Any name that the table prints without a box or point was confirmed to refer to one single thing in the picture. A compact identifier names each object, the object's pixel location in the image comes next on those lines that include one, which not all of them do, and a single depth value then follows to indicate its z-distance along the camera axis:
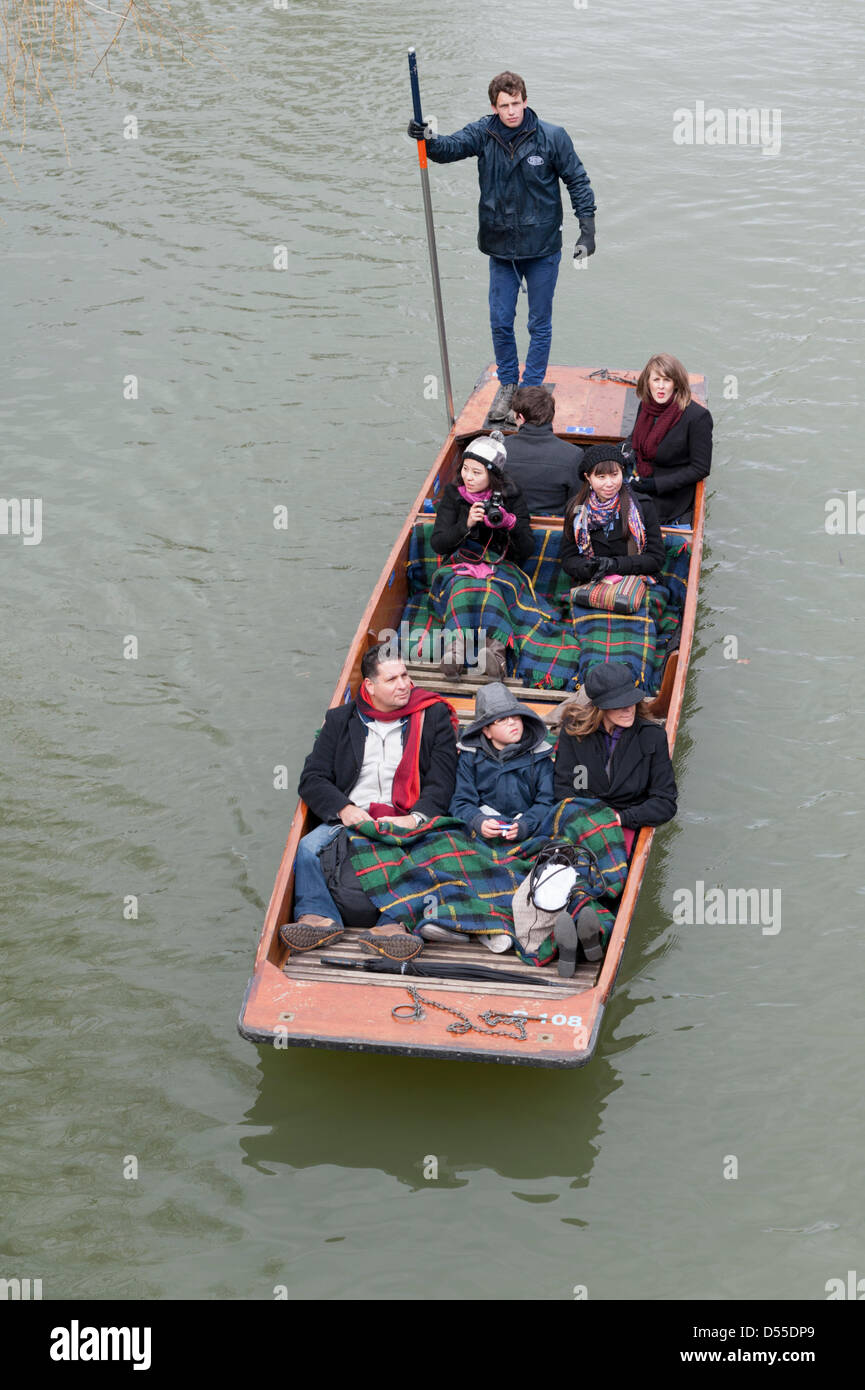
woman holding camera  13.40
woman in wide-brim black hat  11.17
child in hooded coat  11.52
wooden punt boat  9.57
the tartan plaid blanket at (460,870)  10.62
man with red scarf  11.27
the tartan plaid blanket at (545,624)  13.25
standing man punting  15.07
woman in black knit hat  13.53
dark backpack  10.83
